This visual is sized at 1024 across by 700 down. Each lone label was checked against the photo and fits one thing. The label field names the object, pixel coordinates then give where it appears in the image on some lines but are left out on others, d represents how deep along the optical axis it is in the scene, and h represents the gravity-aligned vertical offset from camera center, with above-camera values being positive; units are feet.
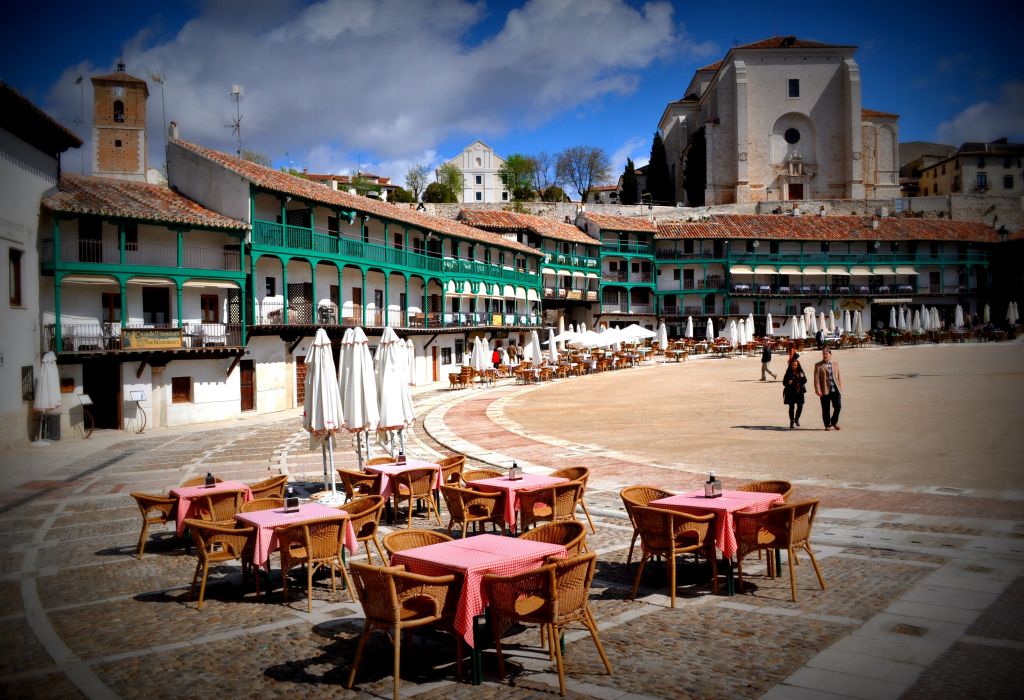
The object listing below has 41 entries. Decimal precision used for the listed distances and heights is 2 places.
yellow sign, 82.07 +0.32
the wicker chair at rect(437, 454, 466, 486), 37.17 -7.14
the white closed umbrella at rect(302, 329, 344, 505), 39.55 -3.49
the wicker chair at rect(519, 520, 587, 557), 20.45 -6.00
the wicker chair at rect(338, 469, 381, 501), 35.50 -7.41
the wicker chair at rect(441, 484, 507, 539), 29.71 -7.31
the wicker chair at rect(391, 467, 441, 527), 34.55 -7.32
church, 259.80 +74.64
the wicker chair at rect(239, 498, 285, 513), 27.63 -6.53
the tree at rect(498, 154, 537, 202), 279.90 +64.50
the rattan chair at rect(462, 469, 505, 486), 34.14 -6.84
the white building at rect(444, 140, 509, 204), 326.65 +76.69
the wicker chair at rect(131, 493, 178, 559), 30.32 -7.21
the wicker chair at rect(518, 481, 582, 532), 29.81 -7.21
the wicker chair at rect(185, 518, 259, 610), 23.72 -6.93
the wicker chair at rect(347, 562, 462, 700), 17.35 -6.73
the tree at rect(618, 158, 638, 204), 306.96 +65.24
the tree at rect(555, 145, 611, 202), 344.28 +82.26
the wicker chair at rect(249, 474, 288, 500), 33.04 -7.04
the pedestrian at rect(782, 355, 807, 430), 60.08 -4.88
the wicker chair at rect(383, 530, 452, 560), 20.98 -6.12
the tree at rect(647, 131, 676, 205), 294.46 +65.43
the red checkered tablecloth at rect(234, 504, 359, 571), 23.36 -6.32
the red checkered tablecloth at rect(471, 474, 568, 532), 29.78 -6.55
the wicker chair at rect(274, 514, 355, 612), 23.26 -6.89
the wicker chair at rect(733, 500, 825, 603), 22.85 -6.54
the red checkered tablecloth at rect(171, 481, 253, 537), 30.12 -6.69
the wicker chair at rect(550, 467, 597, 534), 31.89 -6.60
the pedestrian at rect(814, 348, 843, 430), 57.21 -4.56
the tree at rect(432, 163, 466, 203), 290.60 +66.78
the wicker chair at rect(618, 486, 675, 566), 27.12 -6.26
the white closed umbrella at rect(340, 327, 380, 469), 40.36 -3.01
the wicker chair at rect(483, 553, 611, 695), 17.38 -6.59
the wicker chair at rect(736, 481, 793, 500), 26.40 -6.00
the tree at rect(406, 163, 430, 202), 283.18 +63.64
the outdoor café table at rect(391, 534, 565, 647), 17.69 -6.05
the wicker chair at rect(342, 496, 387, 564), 26.00 -6.68
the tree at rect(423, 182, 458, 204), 266.77 +54.10
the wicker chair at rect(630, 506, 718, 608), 22.75 -6.62
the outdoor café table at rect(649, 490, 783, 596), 23.07 -6.00
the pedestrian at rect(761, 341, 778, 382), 103.05 -4.06
